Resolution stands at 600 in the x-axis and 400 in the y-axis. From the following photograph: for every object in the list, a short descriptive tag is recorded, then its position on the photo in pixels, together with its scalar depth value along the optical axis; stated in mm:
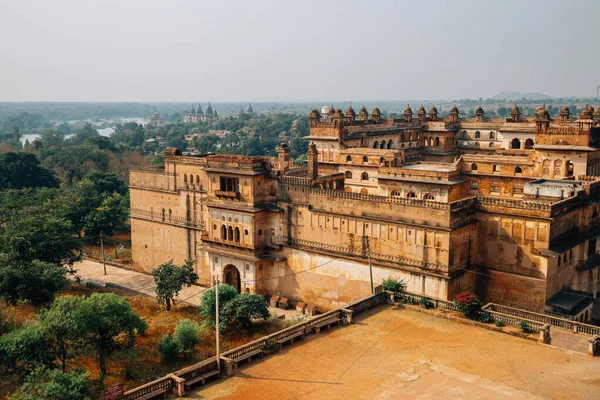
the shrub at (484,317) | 31278
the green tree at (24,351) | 27547
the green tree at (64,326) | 28312
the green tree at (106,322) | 29906
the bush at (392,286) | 35938
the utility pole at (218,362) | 25438
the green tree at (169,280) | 43531
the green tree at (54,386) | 23172
